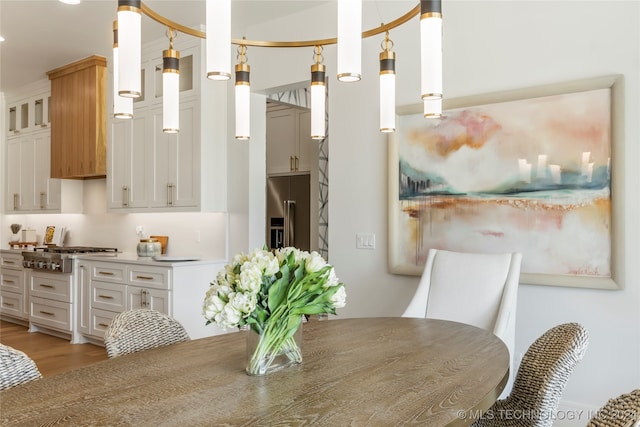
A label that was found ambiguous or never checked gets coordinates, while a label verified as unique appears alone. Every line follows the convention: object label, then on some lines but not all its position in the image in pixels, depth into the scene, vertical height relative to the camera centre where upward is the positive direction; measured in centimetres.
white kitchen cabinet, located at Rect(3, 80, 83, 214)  624 +56
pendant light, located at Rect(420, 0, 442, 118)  158 +50
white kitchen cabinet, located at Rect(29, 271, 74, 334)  525 -103
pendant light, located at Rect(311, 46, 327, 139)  218 +48
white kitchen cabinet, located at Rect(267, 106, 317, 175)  584 +77
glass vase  154 -44
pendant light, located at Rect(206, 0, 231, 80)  145 +49
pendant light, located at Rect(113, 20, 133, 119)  178 +35
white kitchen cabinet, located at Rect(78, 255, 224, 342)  431 -74
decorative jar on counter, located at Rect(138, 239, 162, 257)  495 -41
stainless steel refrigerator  568 -7
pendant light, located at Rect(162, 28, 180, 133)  188 +46
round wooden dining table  123 -52
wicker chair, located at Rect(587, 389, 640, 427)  100 -42
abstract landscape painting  288 +14
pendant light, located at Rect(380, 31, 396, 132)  204 +47
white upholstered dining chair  271 -47
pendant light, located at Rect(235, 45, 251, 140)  218 +48
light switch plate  380 -26
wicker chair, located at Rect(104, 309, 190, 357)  197 -51
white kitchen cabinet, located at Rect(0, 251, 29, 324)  598 -99
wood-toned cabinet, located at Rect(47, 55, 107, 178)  554 +98
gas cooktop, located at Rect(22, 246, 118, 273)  520 -54
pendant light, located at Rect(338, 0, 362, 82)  157 +53
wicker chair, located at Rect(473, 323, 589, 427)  166 -59
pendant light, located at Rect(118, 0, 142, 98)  145 +45
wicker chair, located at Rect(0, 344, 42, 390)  153 -50
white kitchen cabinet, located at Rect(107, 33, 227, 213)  459 +56
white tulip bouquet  149 -27
